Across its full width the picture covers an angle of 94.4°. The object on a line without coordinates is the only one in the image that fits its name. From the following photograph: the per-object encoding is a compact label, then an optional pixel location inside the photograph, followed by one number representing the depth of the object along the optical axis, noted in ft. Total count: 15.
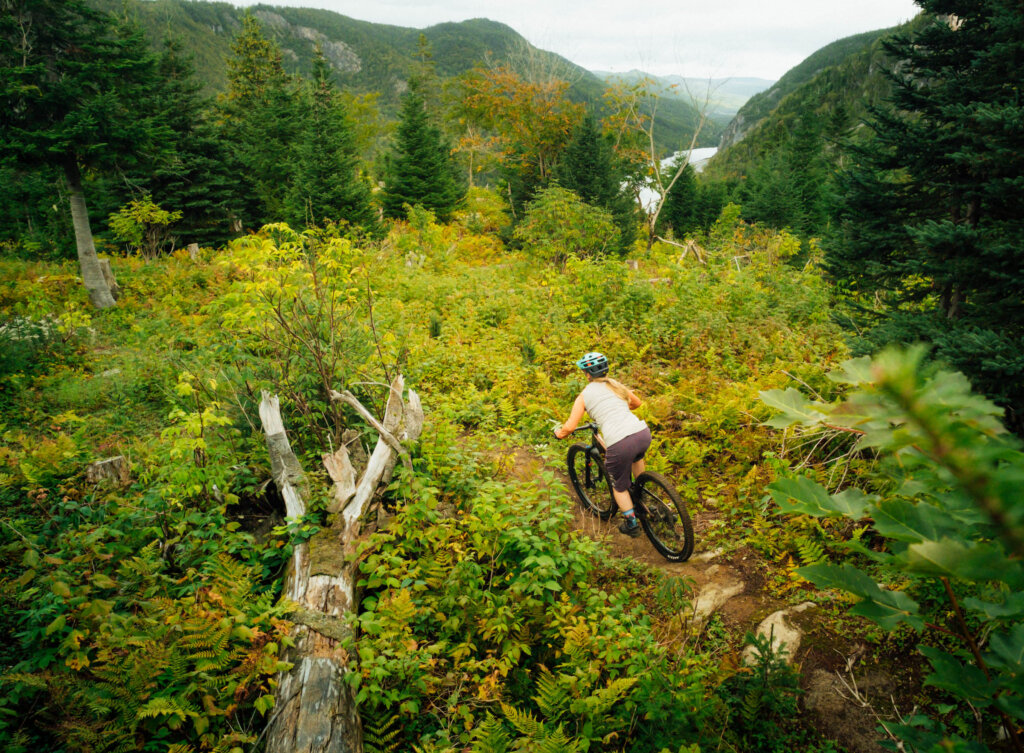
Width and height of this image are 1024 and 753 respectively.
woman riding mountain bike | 15.62
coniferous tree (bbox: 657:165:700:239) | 131.44
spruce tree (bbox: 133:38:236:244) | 62.80
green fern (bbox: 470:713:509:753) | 8.98
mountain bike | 15.15
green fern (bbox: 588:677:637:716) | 9.75
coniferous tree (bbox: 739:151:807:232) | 106.83
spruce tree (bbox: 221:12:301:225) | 73.56
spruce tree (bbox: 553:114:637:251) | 85.20
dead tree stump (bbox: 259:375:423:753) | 9.45
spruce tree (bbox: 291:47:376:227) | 61.98
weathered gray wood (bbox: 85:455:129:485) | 16.15
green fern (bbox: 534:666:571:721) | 9.84
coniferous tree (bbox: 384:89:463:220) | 81.76
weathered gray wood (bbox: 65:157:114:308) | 42.83
